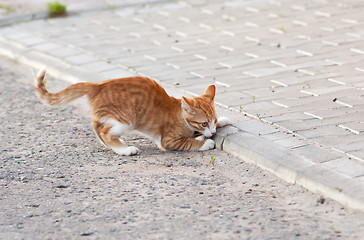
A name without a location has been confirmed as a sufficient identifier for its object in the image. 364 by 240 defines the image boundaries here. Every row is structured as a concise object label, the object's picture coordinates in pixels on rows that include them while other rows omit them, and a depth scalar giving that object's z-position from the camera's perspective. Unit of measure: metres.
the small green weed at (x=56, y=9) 21.28
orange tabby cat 10.79
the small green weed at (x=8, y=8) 22.10
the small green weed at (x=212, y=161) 10.24
